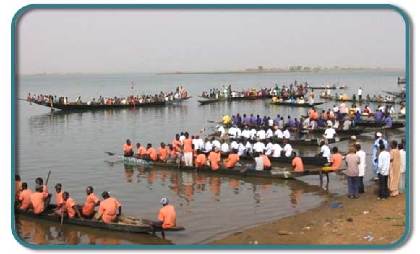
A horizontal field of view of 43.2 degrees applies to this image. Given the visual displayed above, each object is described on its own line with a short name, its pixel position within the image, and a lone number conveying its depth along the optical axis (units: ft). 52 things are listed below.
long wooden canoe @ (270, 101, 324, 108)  134.43
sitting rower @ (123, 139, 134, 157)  70.28
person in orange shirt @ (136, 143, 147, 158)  68.13
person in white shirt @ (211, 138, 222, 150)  67.95
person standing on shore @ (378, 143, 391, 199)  42.57
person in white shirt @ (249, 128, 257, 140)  76.99
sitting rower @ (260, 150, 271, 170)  57.26
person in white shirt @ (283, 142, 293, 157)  64.18
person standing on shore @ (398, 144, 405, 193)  42.22
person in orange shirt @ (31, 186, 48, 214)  43.34
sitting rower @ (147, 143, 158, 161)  66.44
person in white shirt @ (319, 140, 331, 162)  59.67
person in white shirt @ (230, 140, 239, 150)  66.88
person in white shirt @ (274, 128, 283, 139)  77.84
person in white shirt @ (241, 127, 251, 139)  77.43
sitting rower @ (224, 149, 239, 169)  59.64
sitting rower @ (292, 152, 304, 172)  54.90
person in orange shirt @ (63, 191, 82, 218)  42.86
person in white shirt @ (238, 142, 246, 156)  67.05
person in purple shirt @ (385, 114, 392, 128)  83.46
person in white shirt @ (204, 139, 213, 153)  68.69
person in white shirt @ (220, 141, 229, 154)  69.05
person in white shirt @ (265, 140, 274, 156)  65.23
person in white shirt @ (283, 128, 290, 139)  77.56
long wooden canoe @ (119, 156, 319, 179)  54.34
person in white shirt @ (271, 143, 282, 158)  64.69
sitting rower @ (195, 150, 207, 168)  61.52
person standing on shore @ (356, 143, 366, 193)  45.21
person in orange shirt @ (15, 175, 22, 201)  31.96
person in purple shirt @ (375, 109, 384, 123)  86.43
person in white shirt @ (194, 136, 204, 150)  68.90
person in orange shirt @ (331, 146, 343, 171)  51.37
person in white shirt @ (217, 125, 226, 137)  86.22
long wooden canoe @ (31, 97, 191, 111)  131.39
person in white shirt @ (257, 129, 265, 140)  75.20
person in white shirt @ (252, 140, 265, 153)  66.51
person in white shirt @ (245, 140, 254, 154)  67.13
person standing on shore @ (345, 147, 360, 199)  44.70
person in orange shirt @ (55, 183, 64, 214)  43.09
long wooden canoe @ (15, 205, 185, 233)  38.93
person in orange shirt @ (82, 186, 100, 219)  41.93
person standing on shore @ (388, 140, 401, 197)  42.65
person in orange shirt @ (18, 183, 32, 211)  41.20
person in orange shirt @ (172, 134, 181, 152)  65.77
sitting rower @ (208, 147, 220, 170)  60.18
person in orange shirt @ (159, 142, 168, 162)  66.03
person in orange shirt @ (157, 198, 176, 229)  38.40
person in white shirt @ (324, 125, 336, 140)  75.46
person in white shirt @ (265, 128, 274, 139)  77.77
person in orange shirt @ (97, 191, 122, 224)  40.46
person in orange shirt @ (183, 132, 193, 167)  63.05
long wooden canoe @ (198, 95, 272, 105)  154.92
